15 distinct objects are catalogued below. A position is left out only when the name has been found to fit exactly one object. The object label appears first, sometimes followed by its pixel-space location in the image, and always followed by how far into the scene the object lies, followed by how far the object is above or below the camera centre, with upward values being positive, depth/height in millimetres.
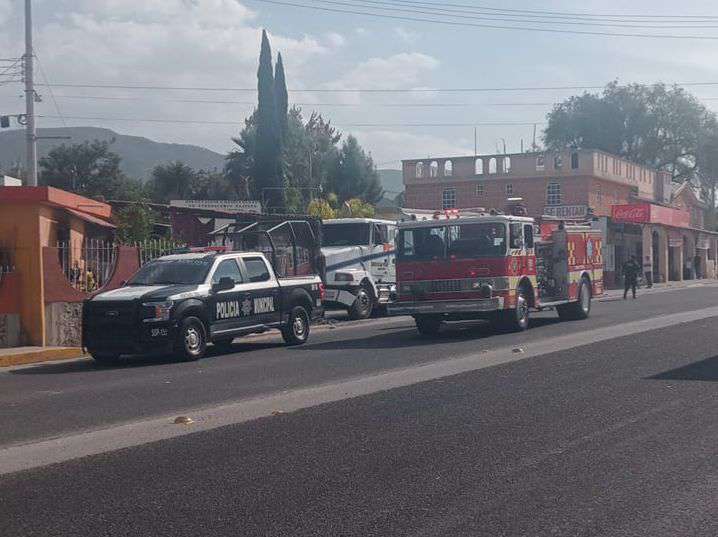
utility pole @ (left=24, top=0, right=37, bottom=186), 35812 +5683
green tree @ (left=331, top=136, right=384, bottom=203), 80750 +6673
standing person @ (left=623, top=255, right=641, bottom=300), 40647 -826
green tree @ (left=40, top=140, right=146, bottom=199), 64938 +6118
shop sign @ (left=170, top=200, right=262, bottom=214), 46528 +2562
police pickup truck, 16922 -765
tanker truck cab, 26625 -108
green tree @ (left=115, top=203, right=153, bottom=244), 30270 +1176
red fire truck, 20609 -245
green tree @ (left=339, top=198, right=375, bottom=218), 44703 +2209
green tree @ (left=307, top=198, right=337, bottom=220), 46172 +2302
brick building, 62906 +4134
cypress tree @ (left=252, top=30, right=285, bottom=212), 61188 +7290
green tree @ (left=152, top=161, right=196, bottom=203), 74062 +5819
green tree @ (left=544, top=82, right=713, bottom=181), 95250 +11984
